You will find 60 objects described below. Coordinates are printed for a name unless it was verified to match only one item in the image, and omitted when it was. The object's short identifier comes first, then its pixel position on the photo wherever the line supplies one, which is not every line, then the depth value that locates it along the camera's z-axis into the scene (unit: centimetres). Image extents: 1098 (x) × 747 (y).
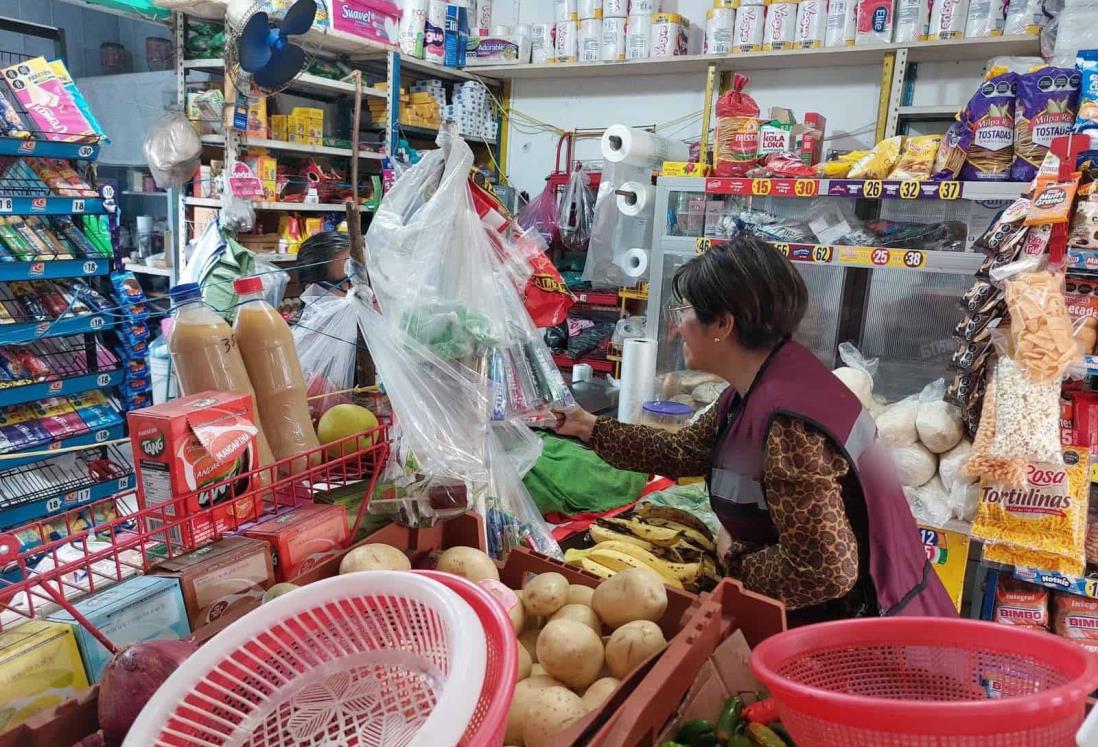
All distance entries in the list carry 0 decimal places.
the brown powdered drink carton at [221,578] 99
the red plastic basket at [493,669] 59
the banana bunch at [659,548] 181
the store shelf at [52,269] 314
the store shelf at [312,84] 431
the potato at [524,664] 108
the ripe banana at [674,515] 218
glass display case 272
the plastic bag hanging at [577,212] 498
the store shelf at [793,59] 383
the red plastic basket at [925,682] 62
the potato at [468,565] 125
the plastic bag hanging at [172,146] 411
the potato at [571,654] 106
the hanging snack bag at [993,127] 257
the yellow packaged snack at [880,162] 283
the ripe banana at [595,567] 177
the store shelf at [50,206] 312
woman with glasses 145
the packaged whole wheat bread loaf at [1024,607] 257
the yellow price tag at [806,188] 286
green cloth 271
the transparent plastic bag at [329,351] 176
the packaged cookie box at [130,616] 89
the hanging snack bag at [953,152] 266
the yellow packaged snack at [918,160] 274
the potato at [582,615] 115
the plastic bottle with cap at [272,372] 130
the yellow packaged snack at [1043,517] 232
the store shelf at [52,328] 314
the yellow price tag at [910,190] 268
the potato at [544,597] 119
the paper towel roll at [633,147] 394
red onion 77
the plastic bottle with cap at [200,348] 119
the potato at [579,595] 123
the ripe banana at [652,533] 205
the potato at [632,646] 107
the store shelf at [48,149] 308
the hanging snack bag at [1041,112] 244
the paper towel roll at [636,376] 319
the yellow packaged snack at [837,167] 292
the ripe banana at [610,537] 204
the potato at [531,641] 117
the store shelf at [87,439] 327
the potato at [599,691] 100
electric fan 236
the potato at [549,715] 93
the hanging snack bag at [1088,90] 232
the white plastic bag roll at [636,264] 403
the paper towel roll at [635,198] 396
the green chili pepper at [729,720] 98
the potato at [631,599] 115
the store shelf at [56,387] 322
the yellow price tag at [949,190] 263
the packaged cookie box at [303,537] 113
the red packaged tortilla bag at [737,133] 309
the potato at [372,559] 113
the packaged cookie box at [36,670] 81
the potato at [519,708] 96
